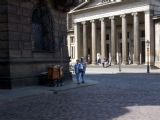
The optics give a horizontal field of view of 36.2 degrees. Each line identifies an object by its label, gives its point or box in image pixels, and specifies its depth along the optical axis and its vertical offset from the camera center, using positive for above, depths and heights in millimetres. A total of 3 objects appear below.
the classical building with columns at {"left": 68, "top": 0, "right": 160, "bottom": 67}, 33124 +3753
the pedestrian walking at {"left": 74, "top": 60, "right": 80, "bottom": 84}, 14897 -742
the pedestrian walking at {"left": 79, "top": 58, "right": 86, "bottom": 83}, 14979 -924
